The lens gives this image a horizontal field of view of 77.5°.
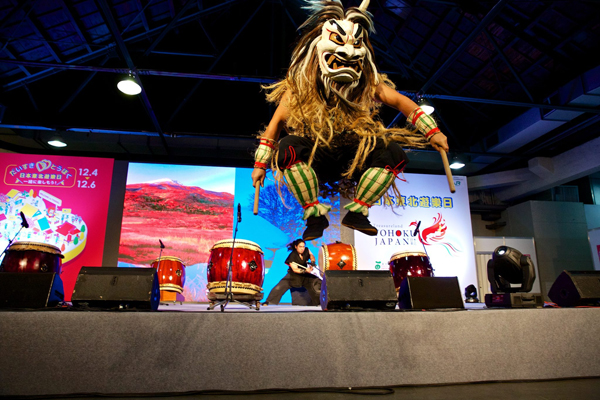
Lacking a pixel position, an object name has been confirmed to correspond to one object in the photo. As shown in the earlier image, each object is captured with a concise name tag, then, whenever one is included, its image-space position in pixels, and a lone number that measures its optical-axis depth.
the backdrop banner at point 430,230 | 7.38
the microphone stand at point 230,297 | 3.18
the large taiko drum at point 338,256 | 5.06
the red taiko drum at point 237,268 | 3.54
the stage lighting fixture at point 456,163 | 7.75
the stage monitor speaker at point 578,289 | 2.12
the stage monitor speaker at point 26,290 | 1.65
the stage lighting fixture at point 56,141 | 7.31
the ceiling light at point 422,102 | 6.00
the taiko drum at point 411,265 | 4.34
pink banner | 6.70
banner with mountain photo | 7.05
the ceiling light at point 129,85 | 5.57
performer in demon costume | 1.83
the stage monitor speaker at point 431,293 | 1.85
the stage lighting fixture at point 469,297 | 4.78
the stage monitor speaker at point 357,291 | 1.84
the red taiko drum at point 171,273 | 4.90
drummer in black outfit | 5.49
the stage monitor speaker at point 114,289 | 1.75
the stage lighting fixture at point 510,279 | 2.12
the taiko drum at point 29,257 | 3.64
